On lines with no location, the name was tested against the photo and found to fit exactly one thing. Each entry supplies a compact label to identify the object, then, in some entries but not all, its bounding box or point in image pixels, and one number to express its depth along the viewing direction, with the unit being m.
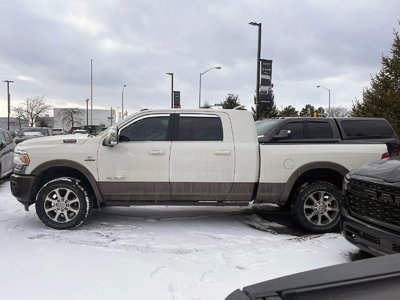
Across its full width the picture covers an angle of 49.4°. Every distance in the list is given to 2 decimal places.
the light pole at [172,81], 42.55
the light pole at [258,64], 19.89
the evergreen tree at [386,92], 25.44
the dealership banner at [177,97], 36.45
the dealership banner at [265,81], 19.86
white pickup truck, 6.57
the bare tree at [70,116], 91.19
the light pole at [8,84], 68.35
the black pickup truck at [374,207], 4.37
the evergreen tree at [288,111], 58.03
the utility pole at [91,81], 60.44
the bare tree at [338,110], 97.60
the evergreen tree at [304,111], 60.33
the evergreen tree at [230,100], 42.63
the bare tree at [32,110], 87.31
